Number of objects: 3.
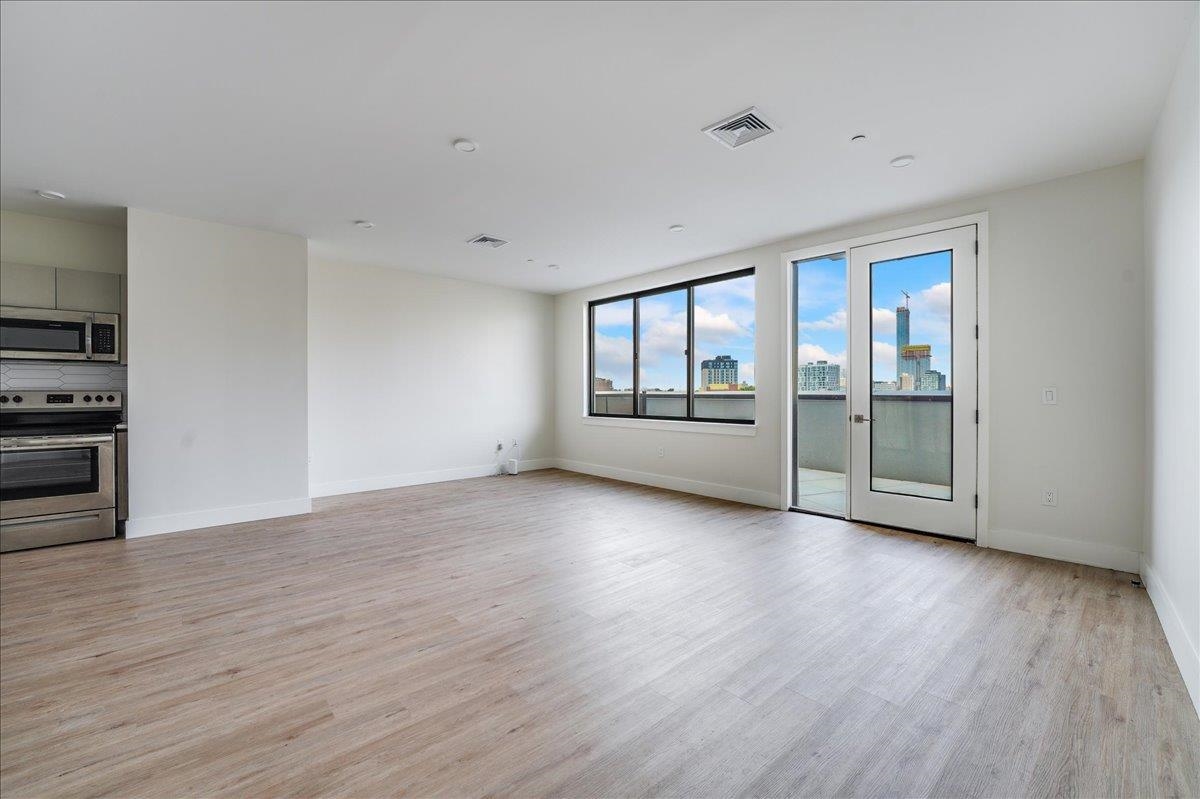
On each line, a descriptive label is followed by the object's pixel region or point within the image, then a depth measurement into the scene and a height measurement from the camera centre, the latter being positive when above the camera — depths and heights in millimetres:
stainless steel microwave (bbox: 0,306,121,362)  4109 +508
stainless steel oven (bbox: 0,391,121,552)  3895 -582
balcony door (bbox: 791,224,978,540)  4020 +127
